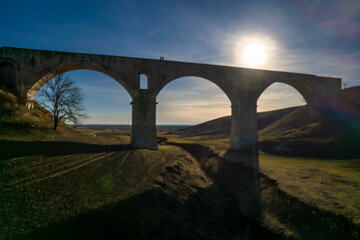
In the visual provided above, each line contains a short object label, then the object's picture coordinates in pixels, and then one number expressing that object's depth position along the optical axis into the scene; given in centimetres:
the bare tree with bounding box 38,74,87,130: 2089
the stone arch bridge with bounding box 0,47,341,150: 1844
